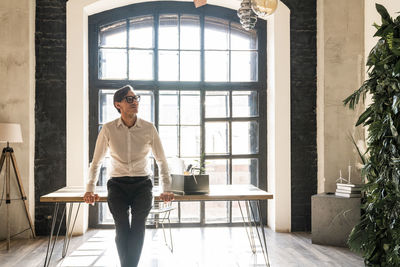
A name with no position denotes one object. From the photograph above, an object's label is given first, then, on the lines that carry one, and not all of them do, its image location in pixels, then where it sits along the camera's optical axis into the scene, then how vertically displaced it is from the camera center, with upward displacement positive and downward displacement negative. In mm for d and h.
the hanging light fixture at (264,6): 3125 +1096
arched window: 5891 +895
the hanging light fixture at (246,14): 3520 +1155
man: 3217 -278
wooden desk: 3520 -522
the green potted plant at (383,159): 3330 -177
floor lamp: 4625 -216
